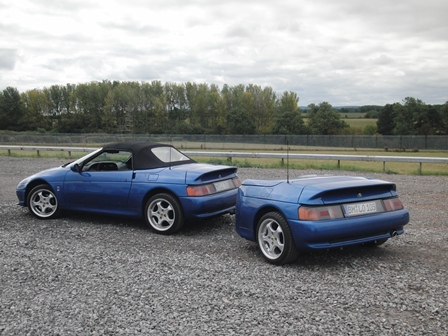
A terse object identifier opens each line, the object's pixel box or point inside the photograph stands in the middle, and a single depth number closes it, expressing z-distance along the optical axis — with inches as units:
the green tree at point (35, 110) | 3890.3
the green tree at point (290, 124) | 3464.6
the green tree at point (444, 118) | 3115.7
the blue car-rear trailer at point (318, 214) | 201.5
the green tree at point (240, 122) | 3727.9
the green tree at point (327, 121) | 3454.7
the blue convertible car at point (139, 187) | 276.8
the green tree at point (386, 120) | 3417.8
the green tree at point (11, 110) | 3799.2
